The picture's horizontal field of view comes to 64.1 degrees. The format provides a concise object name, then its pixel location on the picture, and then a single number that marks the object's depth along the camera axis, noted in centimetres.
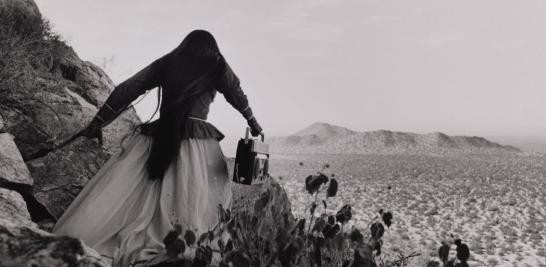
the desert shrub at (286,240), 157
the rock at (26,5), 656
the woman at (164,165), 337
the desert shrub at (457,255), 148
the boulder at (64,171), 414
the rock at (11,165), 344
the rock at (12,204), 286
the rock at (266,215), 184
